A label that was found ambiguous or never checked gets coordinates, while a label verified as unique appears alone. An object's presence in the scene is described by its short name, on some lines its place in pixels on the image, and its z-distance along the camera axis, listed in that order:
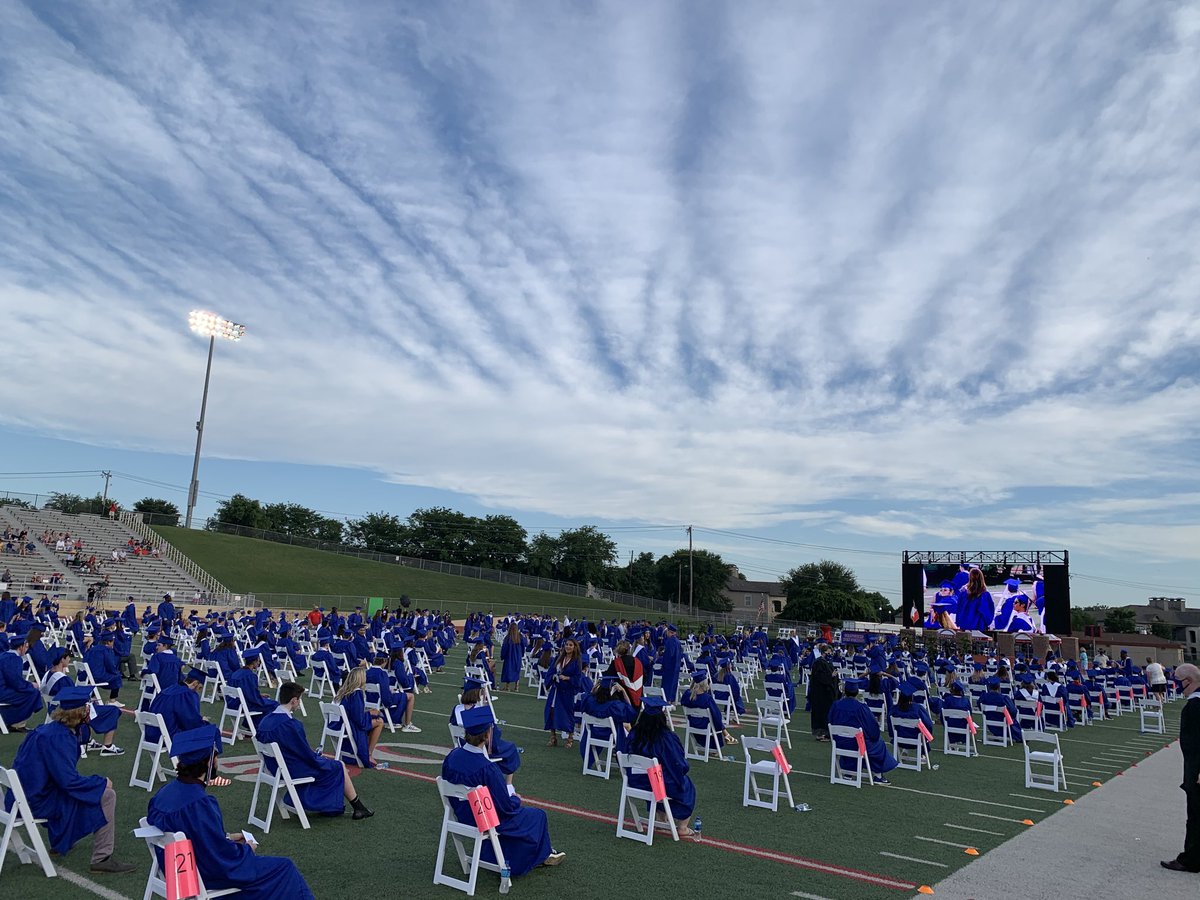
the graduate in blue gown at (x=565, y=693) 11.63
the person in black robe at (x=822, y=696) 13.61
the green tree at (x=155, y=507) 88.25
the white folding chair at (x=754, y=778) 7.98
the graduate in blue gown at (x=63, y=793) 5.66
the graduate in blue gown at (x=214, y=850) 4.29
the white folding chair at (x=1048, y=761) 10.10
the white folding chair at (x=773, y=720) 11.32
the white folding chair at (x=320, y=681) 14.86
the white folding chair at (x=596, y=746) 9.38
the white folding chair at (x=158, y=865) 4.14
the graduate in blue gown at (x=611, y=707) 9.54
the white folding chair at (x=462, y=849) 5.43
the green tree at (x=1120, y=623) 86.03
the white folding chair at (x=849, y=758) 9.60
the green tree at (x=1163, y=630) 95.56
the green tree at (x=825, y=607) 68.00
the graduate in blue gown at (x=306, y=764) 6.52
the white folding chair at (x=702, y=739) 10.80
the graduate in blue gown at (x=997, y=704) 14.13
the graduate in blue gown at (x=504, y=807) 5.72
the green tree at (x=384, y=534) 86.50
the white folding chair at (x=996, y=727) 14.09
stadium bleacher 36.28
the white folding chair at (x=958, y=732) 12.78
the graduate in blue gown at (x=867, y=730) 9.91
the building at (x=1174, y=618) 92.69
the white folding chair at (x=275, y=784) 6.41
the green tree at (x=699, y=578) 85.19
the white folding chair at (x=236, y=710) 9.95
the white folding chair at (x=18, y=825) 5.16
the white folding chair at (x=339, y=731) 8.37
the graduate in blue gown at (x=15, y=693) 10.50
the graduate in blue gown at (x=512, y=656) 17.75
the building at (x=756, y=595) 106.11
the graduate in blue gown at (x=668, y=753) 7.02
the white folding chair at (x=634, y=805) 6.73
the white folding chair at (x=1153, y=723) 17.72
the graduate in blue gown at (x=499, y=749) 6.54
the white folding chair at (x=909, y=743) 11.14
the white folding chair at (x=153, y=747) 7.55
